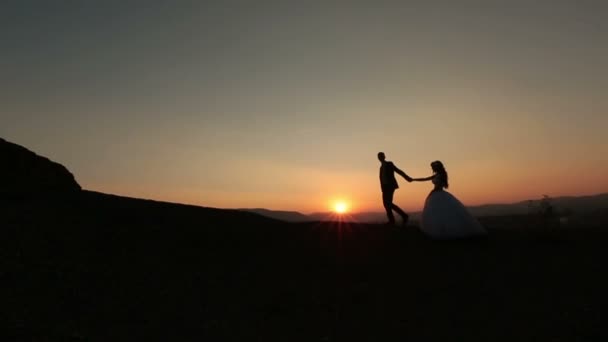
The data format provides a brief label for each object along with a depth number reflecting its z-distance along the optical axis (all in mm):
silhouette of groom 16766
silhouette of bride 15047
